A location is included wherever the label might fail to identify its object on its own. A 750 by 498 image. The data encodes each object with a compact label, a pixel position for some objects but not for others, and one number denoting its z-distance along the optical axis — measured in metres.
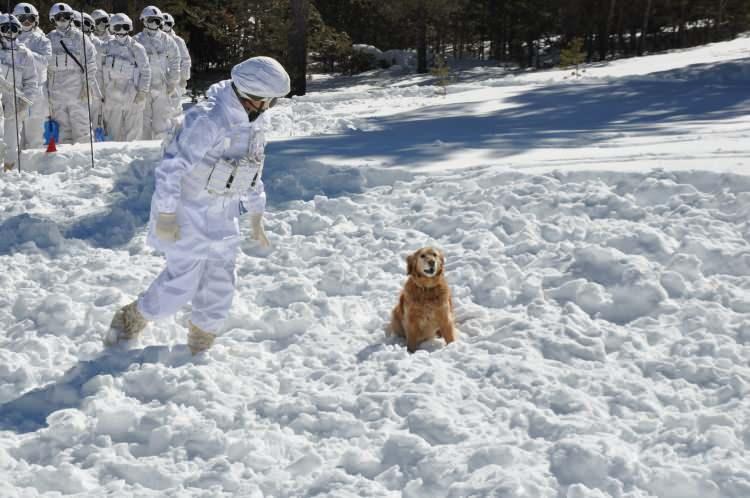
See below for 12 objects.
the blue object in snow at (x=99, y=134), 14.35
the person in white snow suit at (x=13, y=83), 11.10
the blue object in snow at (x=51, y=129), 13.15
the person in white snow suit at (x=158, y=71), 15.45
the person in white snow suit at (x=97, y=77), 13.97
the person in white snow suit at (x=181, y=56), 16.03
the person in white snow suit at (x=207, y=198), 5.48
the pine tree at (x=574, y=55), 20.56
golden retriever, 5.82
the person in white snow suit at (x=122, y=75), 14.44
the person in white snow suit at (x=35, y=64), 12.13
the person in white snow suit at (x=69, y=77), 13.15
